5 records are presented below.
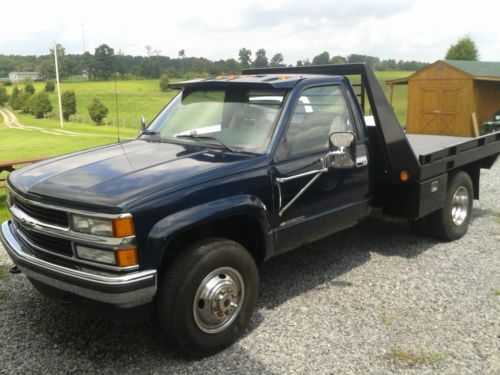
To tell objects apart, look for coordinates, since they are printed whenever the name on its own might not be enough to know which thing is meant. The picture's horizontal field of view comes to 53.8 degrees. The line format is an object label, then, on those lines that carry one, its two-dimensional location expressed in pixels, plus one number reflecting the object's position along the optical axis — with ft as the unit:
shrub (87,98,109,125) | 165.37
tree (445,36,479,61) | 171.13
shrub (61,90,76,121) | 203.92
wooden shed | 67.21
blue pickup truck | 10.34
